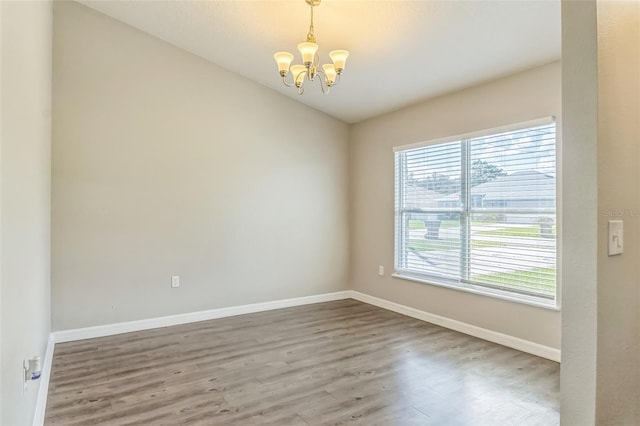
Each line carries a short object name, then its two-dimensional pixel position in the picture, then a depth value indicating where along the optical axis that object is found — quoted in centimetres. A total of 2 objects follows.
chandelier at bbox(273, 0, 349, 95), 282
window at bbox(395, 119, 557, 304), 333
